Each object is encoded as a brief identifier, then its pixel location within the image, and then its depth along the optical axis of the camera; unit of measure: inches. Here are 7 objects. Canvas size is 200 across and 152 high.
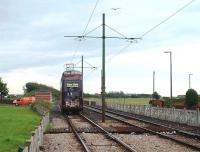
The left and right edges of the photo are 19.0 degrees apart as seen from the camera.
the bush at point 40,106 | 2327.8
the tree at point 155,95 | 3810.0
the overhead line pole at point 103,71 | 1792.6
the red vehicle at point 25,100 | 4217.5
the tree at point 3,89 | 6096.0
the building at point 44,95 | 3764.8
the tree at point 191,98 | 2605.8
